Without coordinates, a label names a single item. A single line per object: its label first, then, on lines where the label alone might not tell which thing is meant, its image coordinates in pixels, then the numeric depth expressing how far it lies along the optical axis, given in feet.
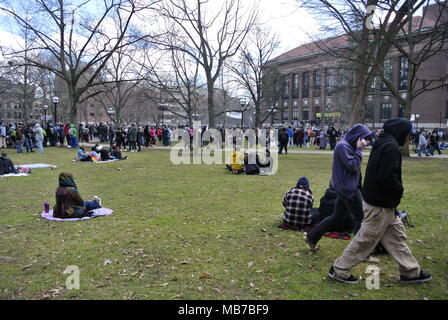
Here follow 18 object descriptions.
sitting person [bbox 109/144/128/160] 62.91
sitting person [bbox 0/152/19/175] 42.42
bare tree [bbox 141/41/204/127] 90.86
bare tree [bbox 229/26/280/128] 114.93
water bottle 24.45
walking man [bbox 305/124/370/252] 16.01
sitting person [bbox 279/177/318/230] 20.43
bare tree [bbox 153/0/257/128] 78.43
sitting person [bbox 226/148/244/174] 45.93
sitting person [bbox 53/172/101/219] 22.86
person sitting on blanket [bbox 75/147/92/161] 58.75
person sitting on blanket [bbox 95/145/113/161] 60.08
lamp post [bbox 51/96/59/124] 98.91
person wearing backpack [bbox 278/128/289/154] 77.25
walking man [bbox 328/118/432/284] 12.63
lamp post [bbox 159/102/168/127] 99.96
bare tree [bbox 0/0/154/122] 81.16
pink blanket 23.44
